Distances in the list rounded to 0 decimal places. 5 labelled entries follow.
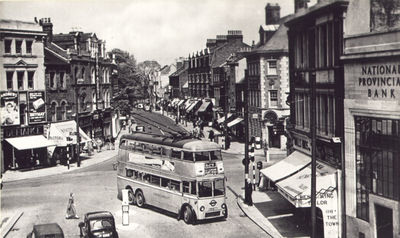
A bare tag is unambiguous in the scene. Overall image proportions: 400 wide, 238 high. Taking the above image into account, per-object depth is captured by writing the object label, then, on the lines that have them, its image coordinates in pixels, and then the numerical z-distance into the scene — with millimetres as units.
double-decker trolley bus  22453
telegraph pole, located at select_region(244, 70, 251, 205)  26000
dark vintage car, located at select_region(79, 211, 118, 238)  19312
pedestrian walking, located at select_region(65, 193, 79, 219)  24062
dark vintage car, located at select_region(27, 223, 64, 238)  17500
